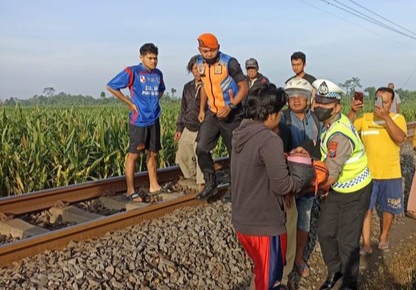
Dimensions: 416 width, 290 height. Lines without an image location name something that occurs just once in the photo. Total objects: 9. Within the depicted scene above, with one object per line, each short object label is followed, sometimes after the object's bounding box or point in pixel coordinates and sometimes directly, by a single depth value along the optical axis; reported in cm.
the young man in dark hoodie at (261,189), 321
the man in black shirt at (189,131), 752
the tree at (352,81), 9545
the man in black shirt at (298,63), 736
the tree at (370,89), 8581
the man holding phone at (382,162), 566
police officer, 406
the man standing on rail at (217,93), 566
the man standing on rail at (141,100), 644
